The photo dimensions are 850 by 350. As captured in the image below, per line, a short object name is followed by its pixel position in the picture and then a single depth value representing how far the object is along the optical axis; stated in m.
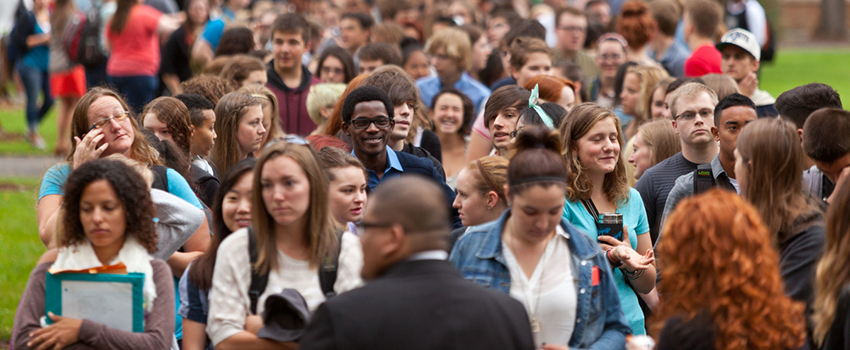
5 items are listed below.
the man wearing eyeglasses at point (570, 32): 20.95
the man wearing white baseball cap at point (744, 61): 14.24
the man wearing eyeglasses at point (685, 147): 10.34
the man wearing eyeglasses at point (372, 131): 10.58
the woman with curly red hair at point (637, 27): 19.67
